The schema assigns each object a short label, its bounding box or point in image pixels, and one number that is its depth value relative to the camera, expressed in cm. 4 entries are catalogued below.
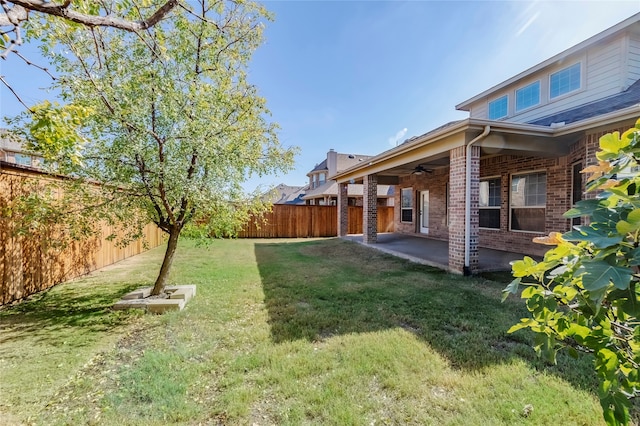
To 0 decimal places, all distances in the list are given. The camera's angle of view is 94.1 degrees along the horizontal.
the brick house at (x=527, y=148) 640
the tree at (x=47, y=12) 223
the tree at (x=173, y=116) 415
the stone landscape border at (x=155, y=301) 474
